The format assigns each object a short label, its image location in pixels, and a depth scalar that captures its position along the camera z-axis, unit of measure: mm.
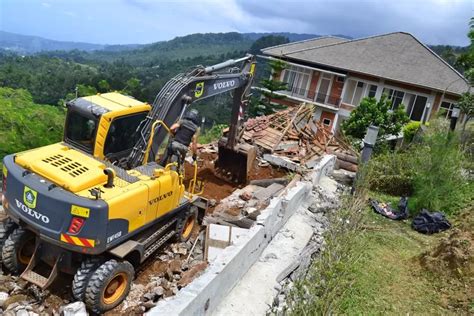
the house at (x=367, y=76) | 28875
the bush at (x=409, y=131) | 25750
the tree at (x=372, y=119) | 22000
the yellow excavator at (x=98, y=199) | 5340
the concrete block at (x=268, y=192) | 9808
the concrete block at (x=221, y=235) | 7126
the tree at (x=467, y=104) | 16375
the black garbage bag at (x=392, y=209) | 10969
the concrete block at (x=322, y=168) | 11359
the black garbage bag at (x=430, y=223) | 10188
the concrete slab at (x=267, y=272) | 6180
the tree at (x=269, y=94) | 29886
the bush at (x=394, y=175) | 12547
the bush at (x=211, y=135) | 19184
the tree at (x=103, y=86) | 46631
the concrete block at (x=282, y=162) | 12367
